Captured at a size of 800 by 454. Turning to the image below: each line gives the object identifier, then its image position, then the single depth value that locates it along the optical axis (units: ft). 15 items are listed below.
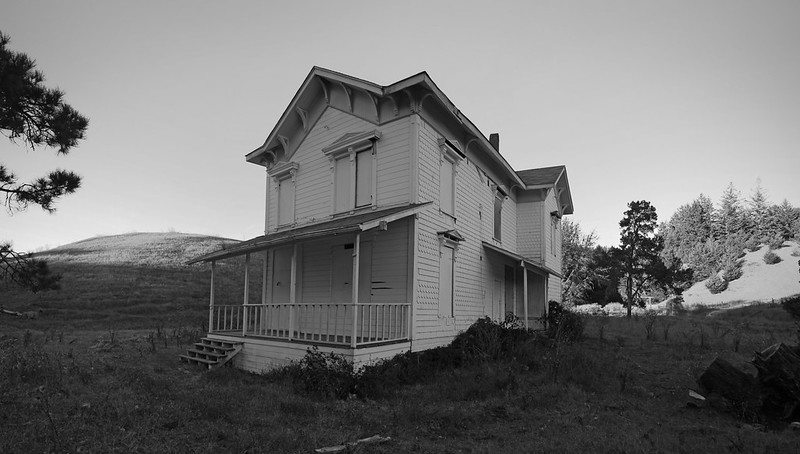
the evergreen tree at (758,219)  166.61
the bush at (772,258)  148.46
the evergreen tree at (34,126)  36.65
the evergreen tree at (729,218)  173.68
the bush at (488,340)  40.50
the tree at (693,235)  166.61
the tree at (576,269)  148.87
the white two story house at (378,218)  38.11
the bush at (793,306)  66.91
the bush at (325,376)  30.01
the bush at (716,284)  146.51
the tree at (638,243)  104.47
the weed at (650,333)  56.64
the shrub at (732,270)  149.63
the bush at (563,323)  55.67
